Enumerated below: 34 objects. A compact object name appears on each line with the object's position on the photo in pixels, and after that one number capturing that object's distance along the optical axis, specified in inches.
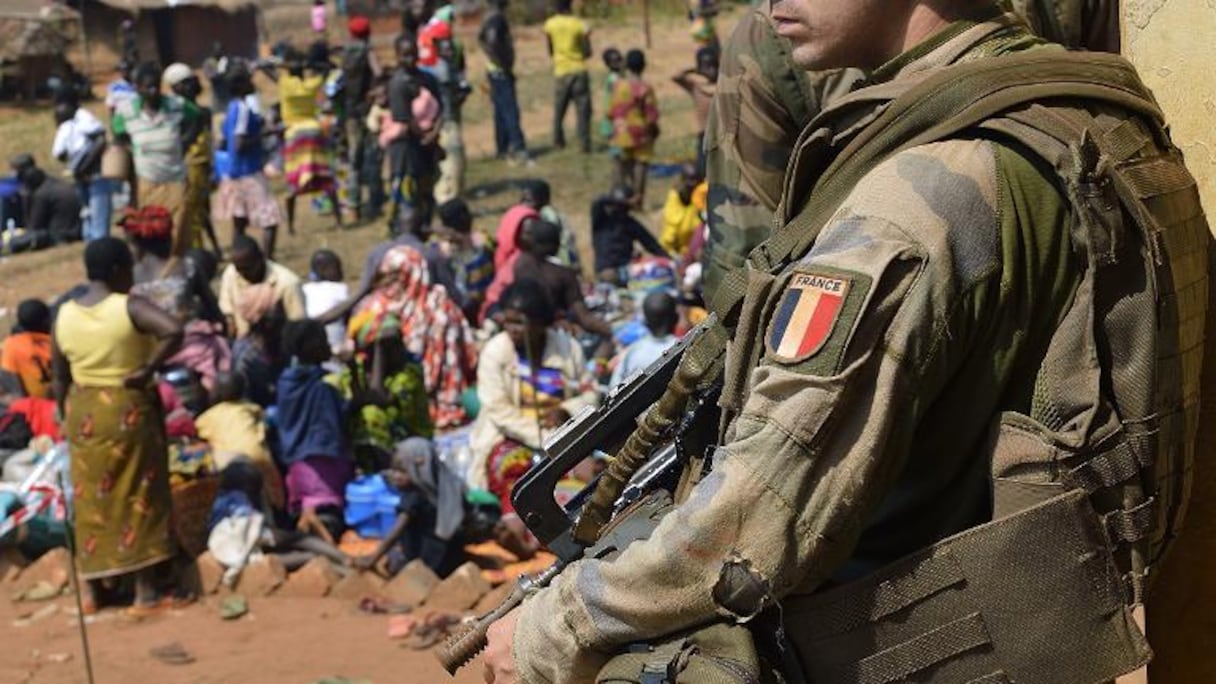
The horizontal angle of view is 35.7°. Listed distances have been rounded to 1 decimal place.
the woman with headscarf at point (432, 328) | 380.5
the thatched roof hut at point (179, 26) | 932.0
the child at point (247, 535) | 304.3
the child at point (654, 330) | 327.0
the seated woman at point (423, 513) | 297.0
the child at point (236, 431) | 319.6
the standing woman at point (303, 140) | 582.6
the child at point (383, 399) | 331.6
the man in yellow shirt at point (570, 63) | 681.0
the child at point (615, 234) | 482.3
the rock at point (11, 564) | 311.7
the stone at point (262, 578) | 298.8
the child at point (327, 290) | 408.8
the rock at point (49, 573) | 309.0
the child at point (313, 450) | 319.0
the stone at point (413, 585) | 284.5
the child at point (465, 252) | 441.7
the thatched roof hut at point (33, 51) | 873.8
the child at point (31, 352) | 366.0
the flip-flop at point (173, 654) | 274.7
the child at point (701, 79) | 529.3
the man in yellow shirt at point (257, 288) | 390.9
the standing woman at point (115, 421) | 284.0
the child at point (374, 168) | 600.1
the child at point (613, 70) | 609.6
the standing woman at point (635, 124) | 594.2
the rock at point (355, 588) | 292.0
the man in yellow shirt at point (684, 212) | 468.8
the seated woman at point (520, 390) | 311.0
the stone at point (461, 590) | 279.6
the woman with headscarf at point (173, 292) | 370.0
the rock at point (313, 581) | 296.5
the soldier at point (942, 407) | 80.5
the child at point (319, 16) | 917.2
